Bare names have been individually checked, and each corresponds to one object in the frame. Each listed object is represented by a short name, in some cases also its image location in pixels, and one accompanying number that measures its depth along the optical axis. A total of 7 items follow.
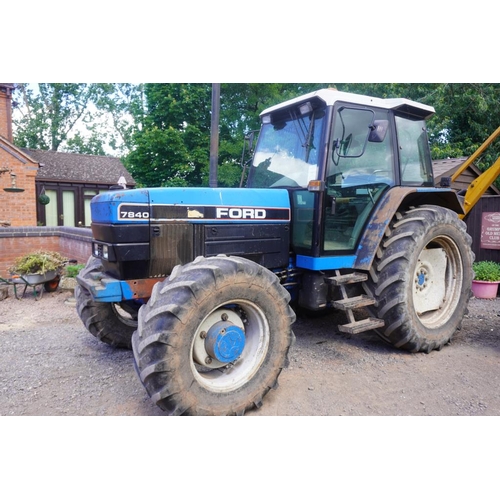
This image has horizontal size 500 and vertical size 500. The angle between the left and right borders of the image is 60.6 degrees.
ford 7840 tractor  2.84
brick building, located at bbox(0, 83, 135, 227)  14.44
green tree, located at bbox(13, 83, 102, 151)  29.95
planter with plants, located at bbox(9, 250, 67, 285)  6.77
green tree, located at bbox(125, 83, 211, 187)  14.66
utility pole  8.48
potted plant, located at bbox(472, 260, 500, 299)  6.82
